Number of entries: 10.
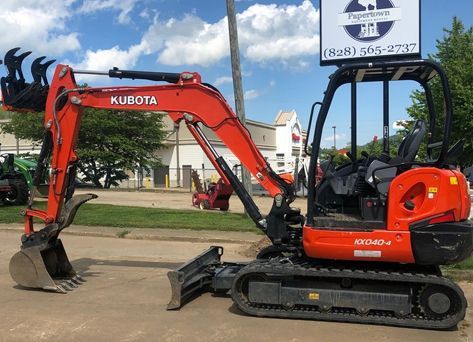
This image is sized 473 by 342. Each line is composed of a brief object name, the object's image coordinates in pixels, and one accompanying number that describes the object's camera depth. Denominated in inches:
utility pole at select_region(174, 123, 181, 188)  1662.2
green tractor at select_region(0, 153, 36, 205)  692.7
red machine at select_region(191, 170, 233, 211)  732.7
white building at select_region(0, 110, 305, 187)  1707.7
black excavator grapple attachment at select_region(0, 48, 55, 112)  283.9
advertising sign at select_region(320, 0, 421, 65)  487.5
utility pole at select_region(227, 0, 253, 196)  569.0
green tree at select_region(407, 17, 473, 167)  1007.0
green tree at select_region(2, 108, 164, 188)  1406.3
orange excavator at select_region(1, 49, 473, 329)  211.6
